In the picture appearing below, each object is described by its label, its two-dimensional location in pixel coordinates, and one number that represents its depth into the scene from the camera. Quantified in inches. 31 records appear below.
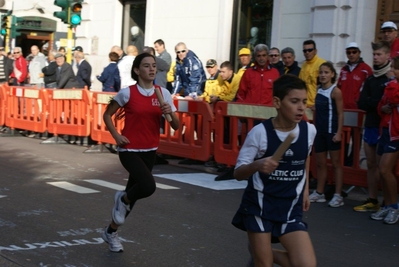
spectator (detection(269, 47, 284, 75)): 502.6
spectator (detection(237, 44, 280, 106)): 459.8
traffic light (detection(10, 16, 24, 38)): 1229.1
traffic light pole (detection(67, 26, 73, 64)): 762.2
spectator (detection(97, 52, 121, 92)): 608.1
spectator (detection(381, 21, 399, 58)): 391.9
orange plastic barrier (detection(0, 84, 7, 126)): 709.9
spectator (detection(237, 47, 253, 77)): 524.4
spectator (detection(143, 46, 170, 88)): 594.2
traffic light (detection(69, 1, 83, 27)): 753.6
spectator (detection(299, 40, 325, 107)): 466.6
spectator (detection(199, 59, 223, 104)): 504.5
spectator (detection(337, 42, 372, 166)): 419.8
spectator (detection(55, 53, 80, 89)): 684.7
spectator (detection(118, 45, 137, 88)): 586.9
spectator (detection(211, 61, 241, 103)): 502.6
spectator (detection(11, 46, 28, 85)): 852.6
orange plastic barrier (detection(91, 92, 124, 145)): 566.3
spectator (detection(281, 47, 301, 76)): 482.6
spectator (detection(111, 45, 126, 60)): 623.2
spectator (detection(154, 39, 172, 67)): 619.2
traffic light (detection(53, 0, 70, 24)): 754.2
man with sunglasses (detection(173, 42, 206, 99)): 567.8
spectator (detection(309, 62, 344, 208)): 368.5
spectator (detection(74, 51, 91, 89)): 711.7
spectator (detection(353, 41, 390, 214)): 357.1
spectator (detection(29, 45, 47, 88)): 837.7
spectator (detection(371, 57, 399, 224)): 332.2
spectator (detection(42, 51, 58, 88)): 722.2
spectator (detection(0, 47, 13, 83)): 845.2
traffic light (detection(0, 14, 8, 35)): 1216.8
